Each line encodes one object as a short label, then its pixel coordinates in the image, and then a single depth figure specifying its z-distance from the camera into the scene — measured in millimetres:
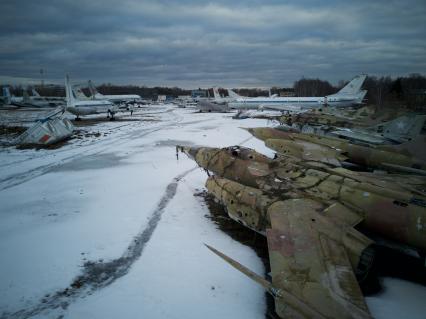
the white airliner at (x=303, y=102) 46759
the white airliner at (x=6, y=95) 76506
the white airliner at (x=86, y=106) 39031
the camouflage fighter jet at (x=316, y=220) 4602
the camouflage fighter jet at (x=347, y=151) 12445
